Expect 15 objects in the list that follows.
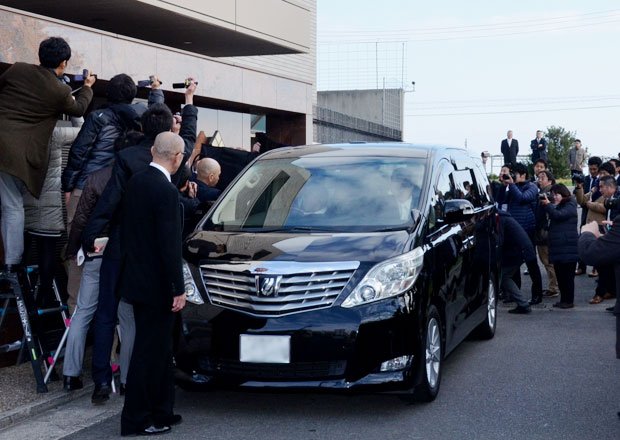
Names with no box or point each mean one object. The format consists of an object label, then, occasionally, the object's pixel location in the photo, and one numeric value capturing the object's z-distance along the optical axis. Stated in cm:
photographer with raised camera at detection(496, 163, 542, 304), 1297
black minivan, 616
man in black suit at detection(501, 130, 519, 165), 2886
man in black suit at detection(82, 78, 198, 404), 662
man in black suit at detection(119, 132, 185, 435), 583
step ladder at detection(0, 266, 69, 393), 721
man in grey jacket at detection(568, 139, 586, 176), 2939
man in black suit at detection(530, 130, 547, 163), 3014
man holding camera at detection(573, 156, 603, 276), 1487
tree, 5744
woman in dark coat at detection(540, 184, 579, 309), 1212
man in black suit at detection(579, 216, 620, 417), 597
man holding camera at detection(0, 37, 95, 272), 744
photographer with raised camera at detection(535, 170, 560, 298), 1341
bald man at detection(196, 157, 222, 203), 877
